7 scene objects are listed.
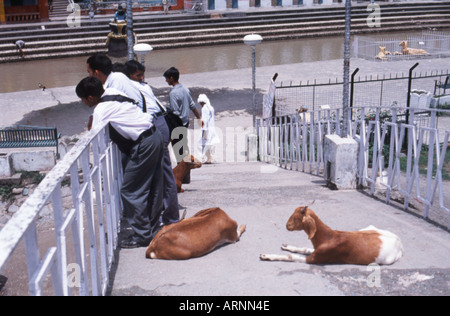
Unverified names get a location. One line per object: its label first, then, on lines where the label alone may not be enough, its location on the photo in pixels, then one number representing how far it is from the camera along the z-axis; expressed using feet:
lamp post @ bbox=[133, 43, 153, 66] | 35.81
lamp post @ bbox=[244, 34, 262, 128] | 38.73
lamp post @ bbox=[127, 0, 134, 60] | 30.84
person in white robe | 32.12
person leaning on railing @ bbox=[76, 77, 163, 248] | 12.39
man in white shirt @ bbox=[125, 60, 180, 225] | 14.92
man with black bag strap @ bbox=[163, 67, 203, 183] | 23.68
